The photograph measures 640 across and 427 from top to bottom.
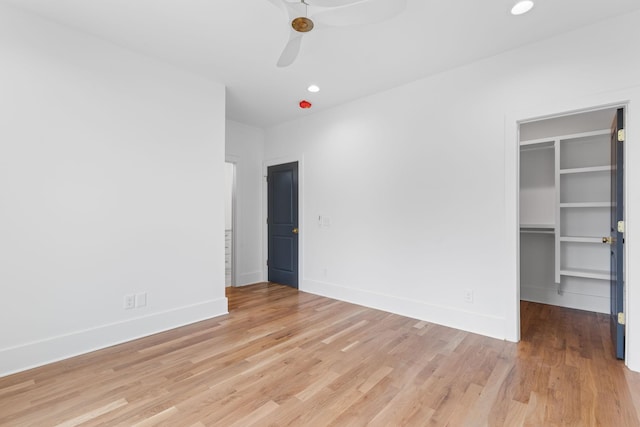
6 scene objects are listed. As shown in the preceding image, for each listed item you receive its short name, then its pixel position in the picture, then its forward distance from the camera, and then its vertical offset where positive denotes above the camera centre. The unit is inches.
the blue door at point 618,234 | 96.8 -7.2
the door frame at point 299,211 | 191.3 +1.1
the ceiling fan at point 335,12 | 70.2 +49.0
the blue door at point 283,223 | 196.9 -7.1
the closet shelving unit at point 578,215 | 142.6 -1.3
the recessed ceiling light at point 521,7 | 87.7 +61.2
